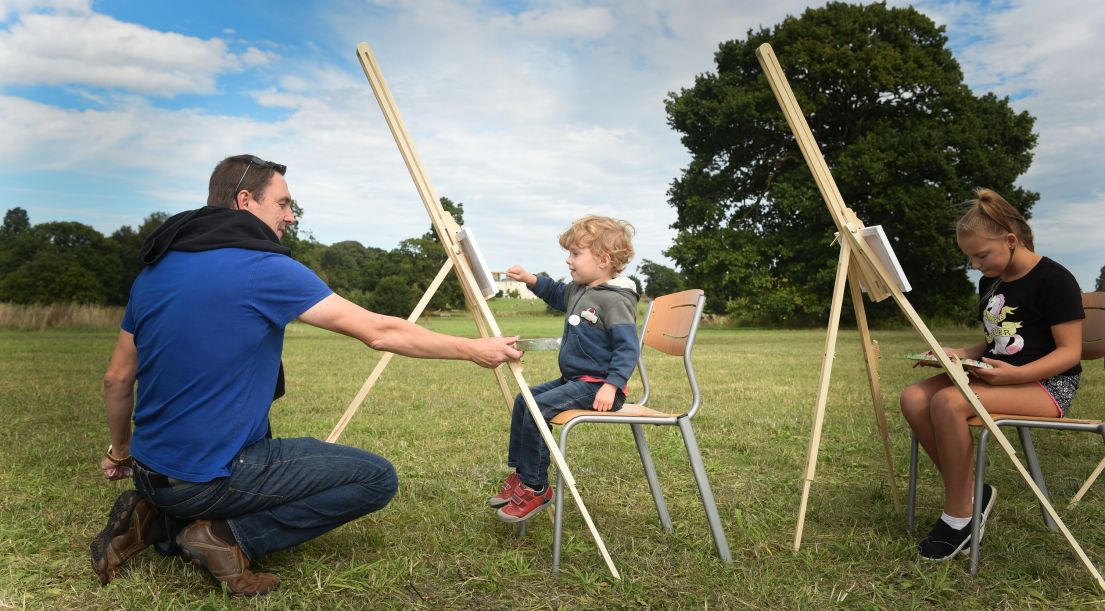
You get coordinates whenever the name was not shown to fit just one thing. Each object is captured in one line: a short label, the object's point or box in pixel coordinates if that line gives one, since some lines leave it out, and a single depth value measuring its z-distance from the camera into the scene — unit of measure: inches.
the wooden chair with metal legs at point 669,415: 116.3
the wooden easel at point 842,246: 123.3
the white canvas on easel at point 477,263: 110.6
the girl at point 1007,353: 122.6
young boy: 125.3
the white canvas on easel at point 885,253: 118.9
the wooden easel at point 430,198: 112.0
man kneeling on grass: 98.0
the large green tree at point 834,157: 905.5
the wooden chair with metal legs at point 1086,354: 137.6
